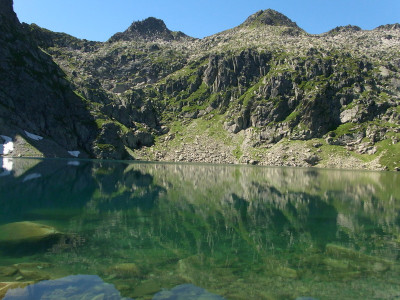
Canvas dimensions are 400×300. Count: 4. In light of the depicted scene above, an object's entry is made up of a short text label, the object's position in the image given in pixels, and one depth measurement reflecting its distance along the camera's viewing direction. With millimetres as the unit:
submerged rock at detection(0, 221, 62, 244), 17391
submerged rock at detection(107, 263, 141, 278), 13153
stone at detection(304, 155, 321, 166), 185125
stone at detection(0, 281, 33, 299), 10375
